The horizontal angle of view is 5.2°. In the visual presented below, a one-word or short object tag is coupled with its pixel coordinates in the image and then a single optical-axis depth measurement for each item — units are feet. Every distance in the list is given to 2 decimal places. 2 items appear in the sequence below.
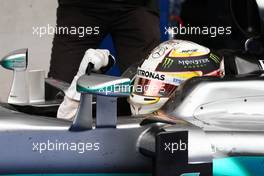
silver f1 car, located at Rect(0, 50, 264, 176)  29.28
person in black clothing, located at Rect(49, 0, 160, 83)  33.93
